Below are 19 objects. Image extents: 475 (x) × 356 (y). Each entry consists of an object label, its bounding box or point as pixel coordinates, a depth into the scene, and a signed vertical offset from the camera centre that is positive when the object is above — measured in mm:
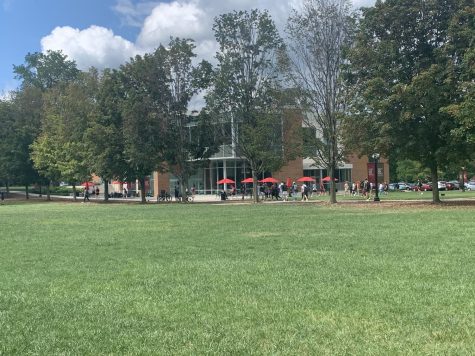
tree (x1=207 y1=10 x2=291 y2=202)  45062 +9029
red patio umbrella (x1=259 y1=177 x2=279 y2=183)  63506 +1054
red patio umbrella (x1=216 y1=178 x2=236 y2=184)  67069 +1164
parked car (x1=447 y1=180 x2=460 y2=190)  74200 -408
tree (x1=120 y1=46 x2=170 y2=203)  47062 +7665
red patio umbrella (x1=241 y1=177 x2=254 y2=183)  65488 +1178
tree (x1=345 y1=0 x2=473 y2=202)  27688 +5539
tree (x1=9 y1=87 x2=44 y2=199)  65250 +8139
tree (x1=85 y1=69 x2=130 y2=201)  49688 +5625
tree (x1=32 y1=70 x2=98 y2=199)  55312 +6546
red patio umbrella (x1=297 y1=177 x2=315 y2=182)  67625 +1099
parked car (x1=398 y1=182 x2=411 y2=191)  80462 -222
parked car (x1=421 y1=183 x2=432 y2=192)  71588 -545
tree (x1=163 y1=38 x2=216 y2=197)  49094 +7080
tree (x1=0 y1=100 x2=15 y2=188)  65062 +7136
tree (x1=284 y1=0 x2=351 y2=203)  37969 +8416
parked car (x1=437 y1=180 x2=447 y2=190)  71188 -285
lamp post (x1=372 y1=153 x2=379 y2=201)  38828 +1005
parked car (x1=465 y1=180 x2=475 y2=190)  75438 -487
